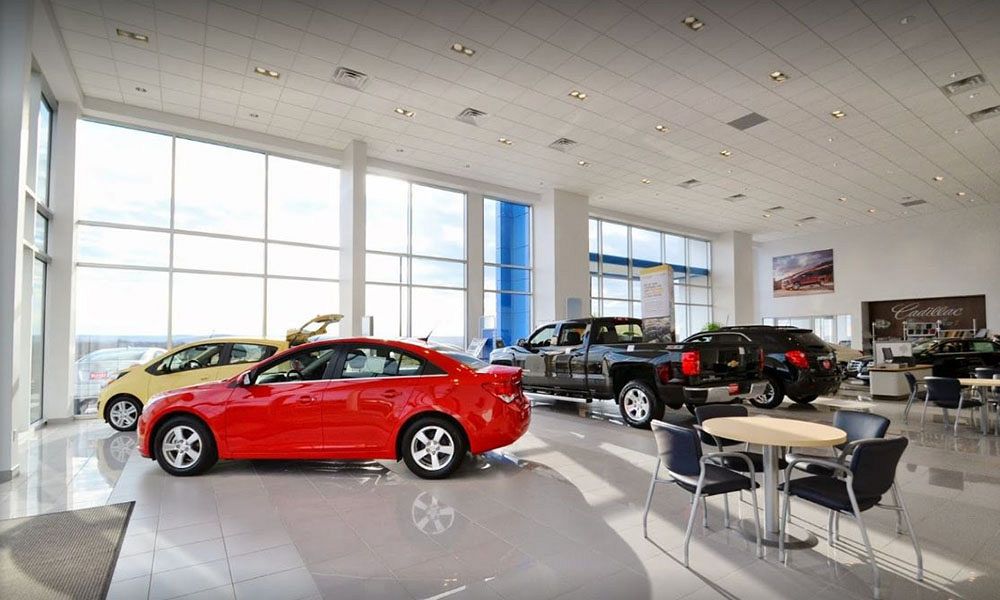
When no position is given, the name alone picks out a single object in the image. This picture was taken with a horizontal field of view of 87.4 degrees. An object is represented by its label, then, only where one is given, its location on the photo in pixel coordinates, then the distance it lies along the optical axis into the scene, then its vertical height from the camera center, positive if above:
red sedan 4.62 -0.80
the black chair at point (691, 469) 3.05 -0.88
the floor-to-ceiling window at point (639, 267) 18.70 +2.08
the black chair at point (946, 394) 6.66 -0.97
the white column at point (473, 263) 14.94 +1.71
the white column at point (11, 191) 4.90 +1.29
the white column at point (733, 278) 21.31 +1.76
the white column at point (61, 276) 8.41 +0.81
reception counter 9.99 -1.20
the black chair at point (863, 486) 2.72 -0.89
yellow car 7.21 -0.68
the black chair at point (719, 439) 3.73 -0.87
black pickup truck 6.65 -0.66
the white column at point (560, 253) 15.42 +2.08
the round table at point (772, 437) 3.07 -0.70
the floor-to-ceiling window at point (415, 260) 13.56 +1.71
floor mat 2.80 -1.40
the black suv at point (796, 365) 8.68 -0.74
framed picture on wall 21.89 +2.04
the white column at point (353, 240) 11.45 +1.85
